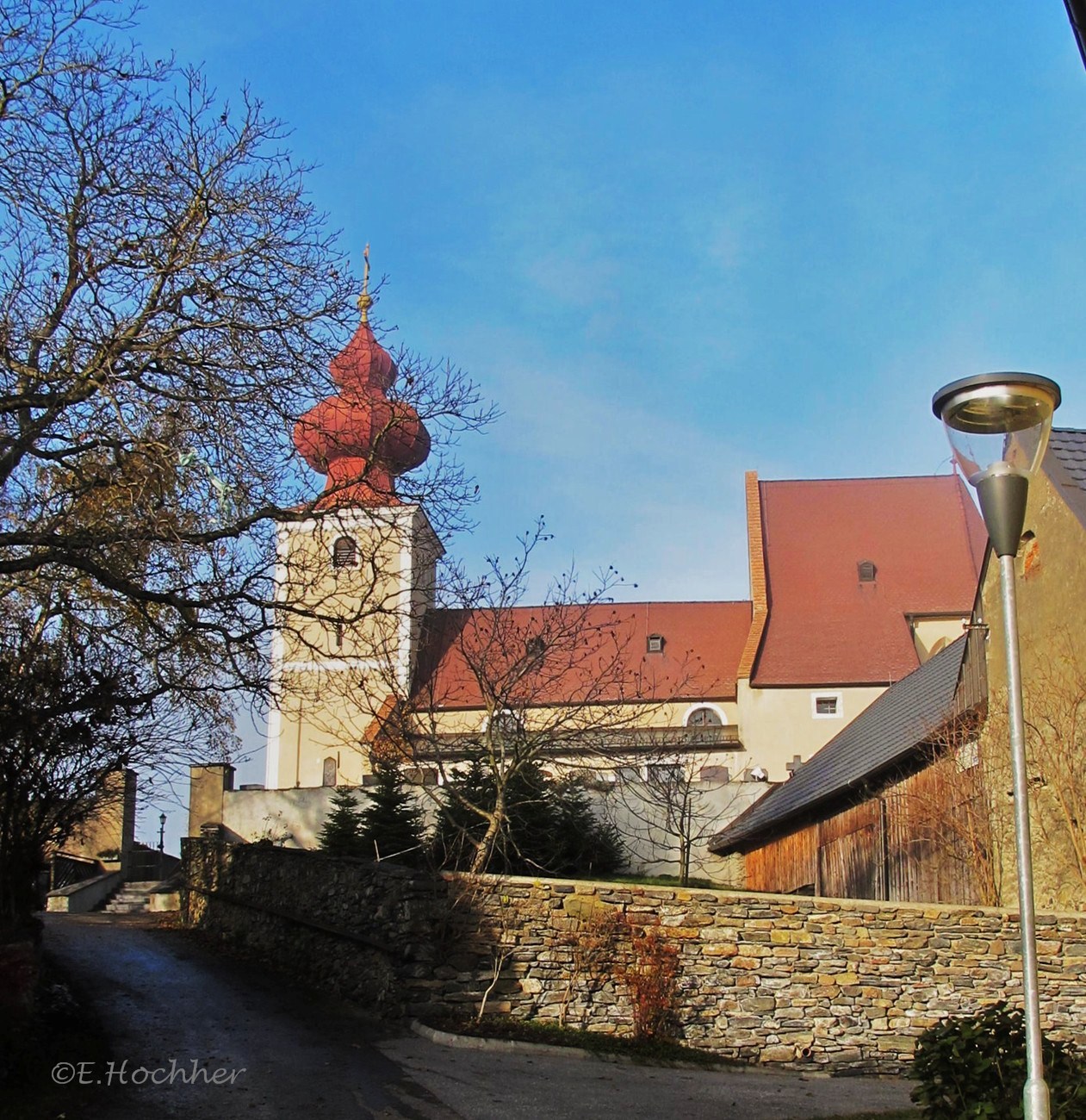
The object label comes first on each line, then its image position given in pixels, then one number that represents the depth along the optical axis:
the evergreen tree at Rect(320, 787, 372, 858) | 23.48
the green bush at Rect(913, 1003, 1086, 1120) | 6.92
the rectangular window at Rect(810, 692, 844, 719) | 38.12
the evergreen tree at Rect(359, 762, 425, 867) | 22.28
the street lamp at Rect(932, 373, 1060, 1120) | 5.92
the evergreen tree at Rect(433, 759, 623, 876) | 19.58
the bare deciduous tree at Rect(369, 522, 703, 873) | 16.77
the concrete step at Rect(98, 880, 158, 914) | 27.75
